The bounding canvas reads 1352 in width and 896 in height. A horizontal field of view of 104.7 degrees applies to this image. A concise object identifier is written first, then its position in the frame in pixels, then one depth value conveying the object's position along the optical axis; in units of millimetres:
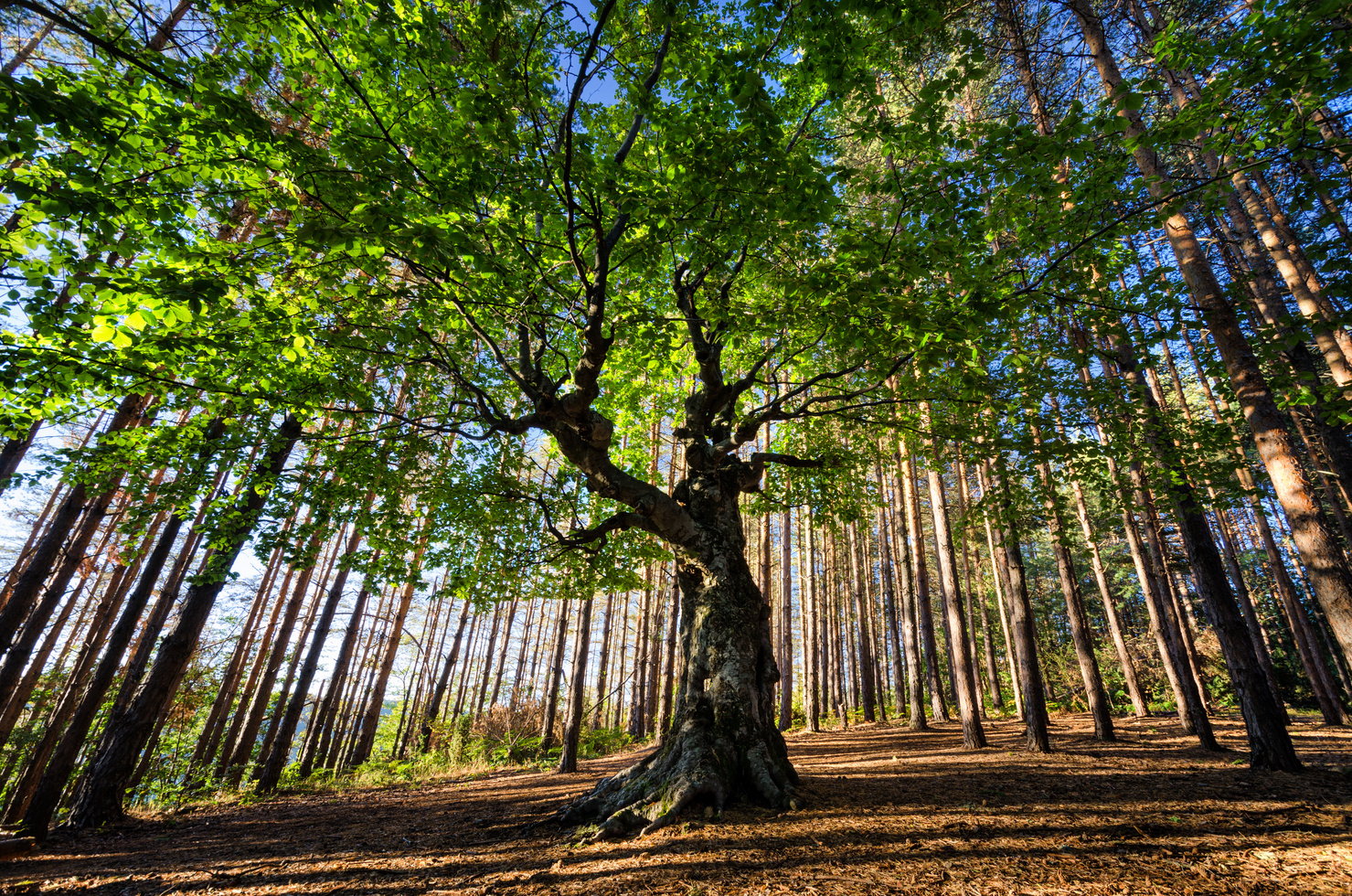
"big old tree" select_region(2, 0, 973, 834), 4137
